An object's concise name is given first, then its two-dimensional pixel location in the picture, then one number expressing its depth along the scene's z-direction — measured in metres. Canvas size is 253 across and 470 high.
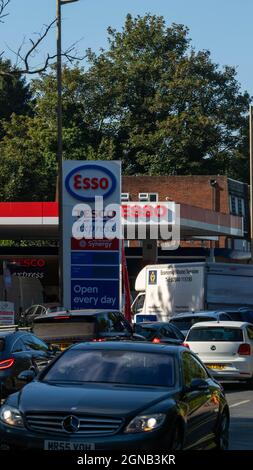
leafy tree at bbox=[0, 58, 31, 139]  88.44
